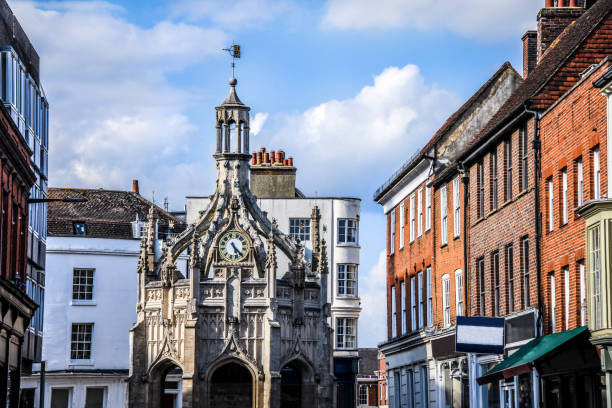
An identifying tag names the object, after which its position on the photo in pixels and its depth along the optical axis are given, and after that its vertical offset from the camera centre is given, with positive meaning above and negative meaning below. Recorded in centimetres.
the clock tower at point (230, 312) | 4975 +435
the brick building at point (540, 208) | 2828 +557
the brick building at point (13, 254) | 3484 +512
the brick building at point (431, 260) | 4272 +601
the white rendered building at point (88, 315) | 6381 +544
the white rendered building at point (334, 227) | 7281 +1147
